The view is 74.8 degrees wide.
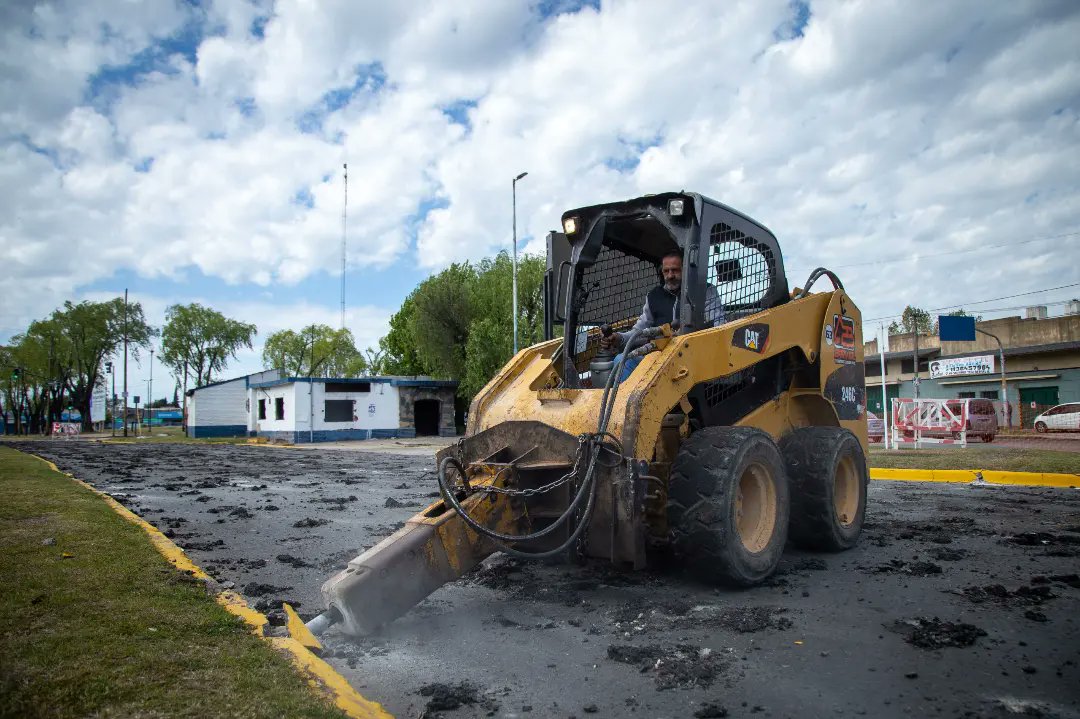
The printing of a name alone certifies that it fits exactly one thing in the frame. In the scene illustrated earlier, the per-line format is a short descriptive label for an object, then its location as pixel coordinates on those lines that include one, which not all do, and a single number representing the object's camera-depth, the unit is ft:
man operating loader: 17.56
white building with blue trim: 115.96
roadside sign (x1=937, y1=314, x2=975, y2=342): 96.84
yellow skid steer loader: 13.79
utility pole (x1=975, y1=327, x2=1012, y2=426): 101.46
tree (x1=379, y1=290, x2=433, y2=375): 164.04
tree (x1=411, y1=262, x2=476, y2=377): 126.41
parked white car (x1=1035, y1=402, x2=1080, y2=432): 93.66
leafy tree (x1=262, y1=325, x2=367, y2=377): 261.65
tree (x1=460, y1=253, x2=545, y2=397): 110.11
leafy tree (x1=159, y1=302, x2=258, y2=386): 252.62
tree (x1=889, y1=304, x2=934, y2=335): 235.20
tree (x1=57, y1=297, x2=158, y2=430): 214.69
